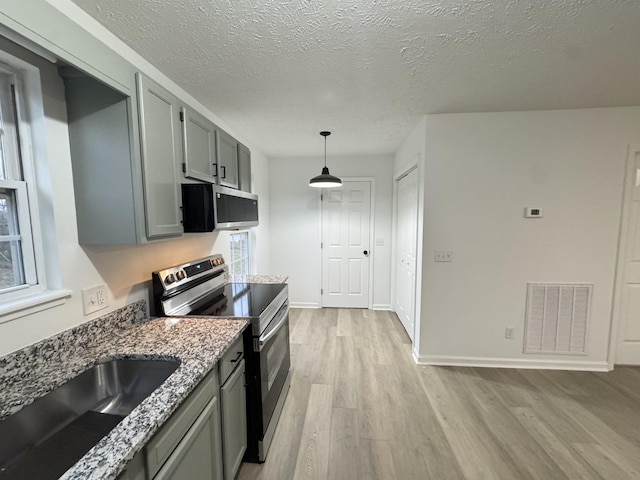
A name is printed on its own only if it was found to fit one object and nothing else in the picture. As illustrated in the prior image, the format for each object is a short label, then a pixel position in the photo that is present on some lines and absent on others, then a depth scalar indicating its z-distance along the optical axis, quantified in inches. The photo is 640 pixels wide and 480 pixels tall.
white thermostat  99.5
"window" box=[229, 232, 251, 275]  126.9
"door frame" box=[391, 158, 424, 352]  106.3
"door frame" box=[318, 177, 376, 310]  163.3
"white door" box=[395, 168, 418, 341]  120.2
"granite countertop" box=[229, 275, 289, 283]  99.5
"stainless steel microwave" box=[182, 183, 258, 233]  62.9
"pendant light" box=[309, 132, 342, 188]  118.9
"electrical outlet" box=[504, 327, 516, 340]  104.3
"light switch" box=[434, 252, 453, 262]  103.5
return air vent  101.3
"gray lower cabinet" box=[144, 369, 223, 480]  34.3
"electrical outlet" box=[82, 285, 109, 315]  51.7
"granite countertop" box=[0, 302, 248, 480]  28.2
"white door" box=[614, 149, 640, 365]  97.3
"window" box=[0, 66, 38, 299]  43.0
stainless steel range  63.5
